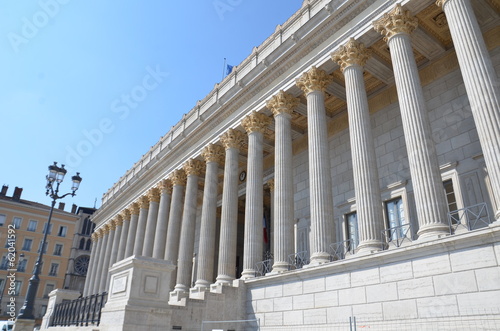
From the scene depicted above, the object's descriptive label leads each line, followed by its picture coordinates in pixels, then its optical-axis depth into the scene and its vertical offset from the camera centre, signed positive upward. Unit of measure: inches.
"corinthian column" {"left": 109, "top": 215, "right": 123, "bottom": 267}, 1534.2 +373.0
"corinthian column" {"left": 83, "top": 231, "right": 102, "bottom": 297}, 1657.0 +299.2
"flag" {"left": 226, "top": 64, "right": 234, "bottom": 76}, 1344.6 +865.1
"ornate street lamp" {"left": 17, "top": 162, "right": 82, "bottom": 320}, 637.9 +247.2
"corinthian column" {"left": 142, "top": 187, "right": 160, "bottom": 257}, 1220.8 +353.0
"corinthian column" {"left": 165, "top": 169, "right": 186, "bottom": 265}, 1083.3 +329.8
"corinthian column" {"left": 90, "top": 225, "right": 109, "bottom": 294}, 1582.3 +322.2
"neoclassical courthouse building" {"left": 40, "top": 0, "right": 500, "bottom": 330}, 470.0 +270.5
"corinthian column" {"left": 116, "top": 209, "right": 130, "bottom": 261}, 1462.8 +366.9
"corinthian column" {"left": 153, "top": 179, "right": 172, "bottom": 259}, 1143.6 +335.1
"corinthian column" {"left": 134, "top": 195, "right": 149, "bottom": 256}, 1311.5 +365.5
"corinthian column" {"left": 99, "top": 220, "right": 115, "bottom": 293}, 1492.4 +311.3
